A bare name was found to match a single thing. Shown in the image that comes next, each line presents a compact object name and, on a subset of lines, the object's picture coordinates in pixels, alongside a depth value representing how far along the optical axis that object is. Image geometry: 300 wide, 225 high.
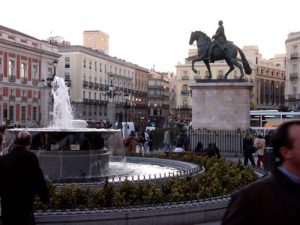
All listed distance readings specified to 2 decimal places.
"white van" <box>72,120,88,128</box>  25.70
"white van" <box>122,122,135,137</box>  39.09
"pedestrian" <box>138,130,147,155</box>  29.84
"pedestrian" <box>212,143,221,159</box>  19.18
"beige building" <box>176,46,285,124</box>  97.50
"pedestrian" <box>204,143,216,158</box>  18.67
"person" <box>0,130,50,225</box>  6.06
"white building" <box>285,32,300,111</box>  77.50
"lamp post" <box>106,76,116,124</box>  48.11
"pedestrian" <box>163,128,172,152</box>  28.25
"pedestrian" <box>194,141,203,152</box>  22.33
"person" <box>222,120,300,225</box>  2.94
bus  44.85
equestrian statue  26.83
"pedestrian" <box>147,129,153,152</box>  31.18
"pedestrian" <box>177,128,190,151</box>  26.21
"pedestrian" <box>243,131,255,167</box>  19.81
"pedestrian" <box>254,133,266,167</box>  19.55
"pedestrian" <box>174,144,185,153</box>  20.59
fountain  12.64
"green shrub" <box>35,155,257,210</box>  8.54
